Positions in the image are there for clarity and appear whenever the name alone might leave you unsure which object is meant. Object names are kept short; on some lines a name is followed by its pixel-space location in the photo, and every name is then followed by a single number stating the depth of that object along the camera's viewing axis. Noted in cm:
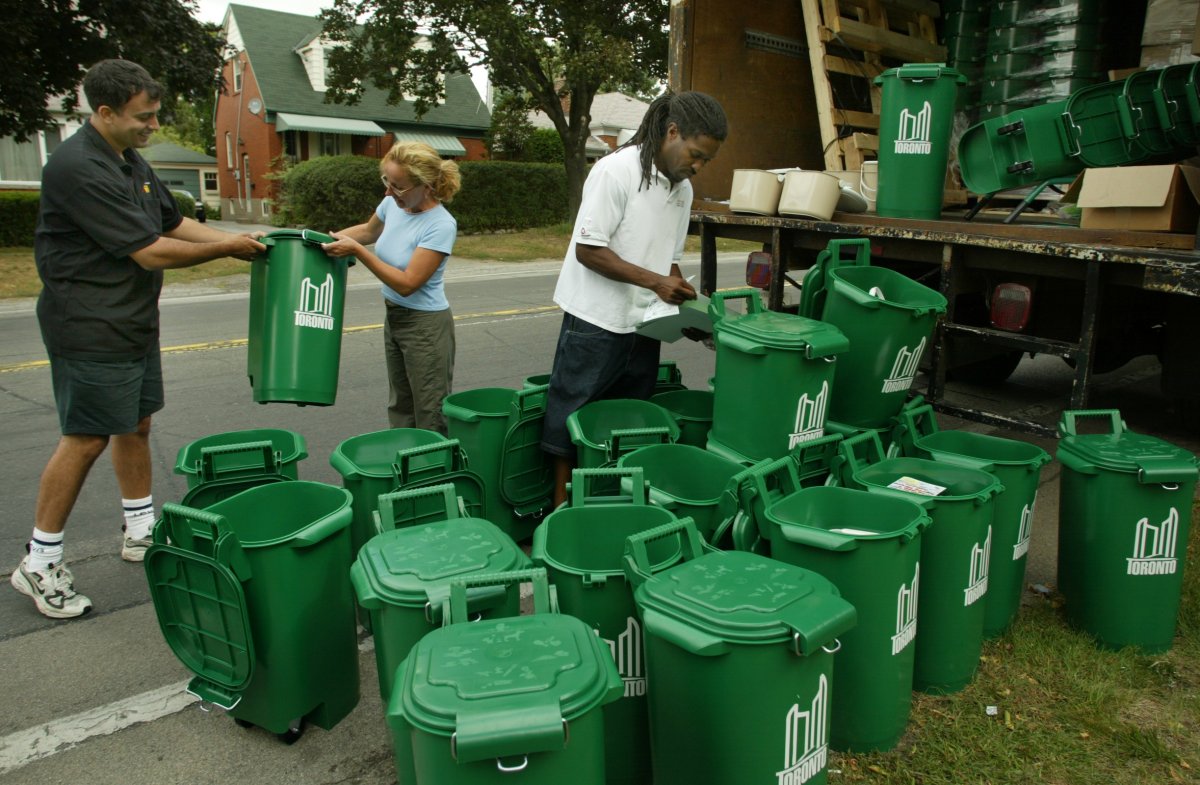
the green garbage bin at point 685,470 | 304
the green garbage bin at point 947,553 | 267
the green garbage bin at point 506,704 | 161
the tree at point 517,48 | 1908
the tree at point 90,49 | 1477
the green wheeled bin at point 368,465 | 293
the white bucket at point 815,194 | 487
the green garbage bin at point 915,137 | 466
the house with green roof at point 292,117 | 3003
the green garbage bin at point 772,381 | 319
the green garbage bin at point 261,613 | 235
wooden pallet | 612
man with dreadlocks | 346
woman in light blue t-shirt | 379
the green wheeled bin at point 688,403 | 395
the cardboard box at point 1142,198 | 391
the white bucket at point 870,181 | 533
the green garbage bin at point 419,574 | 211
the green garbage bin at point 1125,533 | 296
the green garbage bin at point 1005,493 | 300
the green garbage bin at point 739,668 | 192
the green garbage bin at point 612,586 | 224
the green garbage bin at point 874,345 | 351
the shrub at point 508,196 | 2238
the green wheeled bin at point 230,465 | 288
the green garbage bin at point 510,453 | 358
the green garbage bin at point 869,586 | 236
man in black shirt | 308
